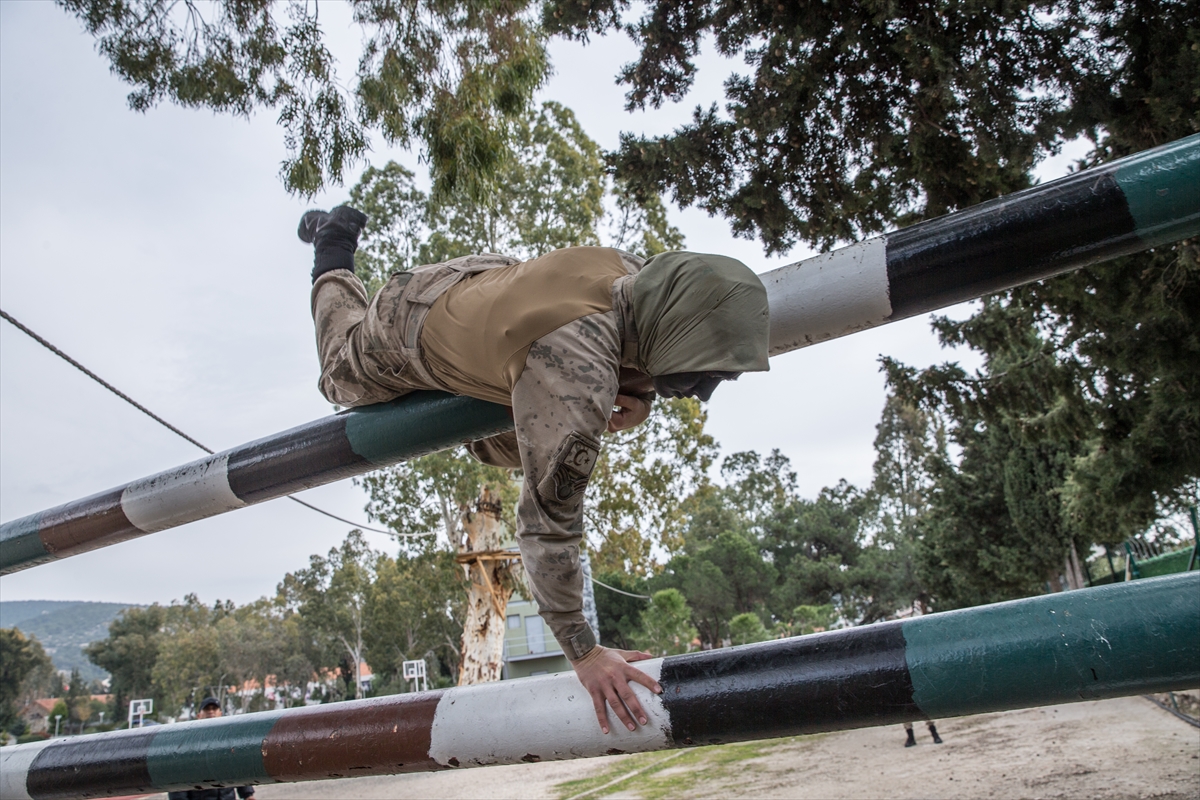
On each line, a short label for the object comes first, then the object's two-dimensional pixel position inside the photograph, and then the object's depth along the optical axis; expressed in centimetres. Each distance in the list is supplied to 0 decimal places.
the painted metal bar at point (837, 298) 106
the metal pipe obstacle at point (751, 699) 88
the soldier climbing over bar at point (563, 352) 140
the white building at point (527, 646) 4147
